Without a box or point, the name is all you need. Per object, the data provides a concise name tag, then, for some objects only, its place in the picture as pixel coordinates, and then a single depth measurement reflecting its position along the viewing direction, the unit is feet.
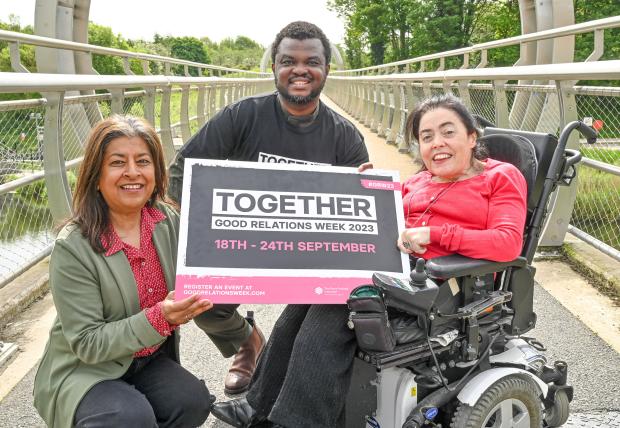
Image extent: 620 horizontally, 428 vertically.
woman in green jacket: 6.52
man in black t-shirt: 9.66
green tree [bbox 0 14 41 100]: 29.58
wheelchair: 6.59
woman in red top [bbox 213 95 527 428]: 6.90
